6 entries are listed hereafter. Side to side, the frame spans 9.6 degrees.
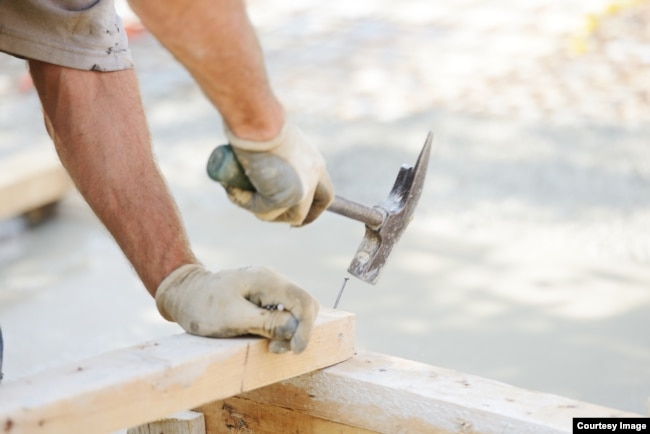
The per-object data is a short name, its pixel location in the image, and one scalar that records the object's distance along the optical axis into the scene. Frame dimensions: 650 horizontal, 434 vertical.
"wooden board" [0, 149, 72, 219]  5.78
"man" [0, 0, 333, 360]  3.79
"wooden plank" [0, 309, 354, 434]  3.73
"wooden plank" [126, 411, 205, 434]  4.04
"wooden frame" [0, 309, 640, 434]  3.76
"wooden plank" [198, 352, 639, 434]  3.87
